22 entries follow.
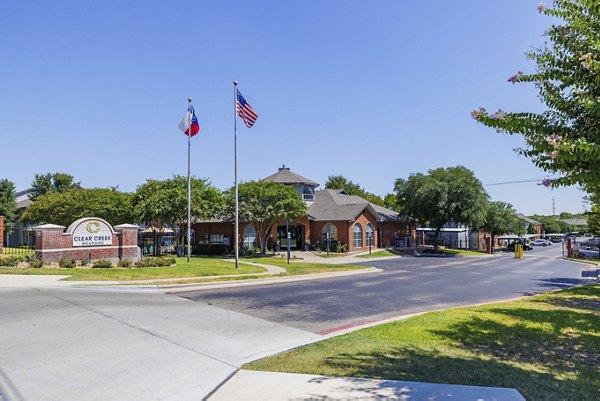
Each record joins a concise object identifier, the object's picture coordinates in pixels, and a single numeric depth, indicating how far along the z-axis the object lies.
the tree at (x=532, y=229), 109.06
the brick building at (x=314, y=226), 42.66
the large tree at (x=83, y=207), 40.12
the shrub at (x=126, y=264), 21.47
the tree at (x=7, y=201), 52.28
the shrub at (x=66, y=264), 20.47
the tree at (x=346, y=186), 84.12
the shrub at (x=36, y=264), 19.89
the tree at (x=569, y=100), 5.52
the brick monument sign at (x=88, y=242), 21.03
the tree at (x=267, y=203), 35.59
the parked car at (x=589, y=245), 62.17
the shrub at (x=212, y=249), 40.46
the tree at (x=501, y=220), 60.47
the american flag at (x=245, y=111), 23.69
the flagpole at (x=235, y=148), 23.84
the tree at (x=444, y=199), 45.59
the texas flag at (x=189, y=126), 24.44
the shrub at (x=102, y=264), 20.89
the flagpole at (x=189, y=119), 24.39
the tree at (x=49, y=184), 67.00
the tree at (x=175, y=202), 33.16
